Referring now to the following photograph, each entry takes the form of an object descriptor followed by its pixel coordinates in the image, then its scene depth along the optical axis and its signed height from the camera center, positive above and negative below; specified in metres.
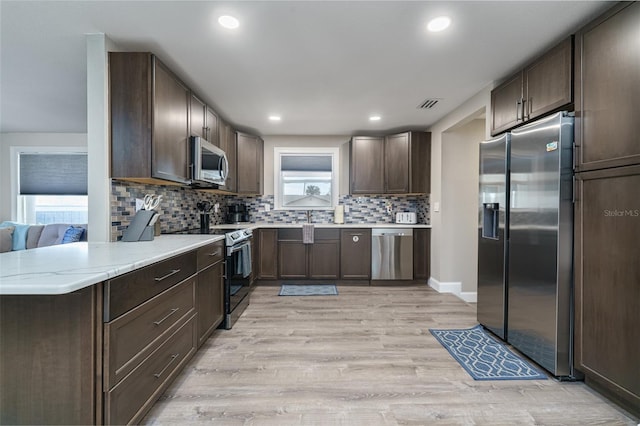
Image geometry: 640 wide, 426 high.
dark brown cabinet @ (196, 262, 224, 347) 2.20 -0.73
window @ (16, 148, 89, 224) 4.86 +0.41
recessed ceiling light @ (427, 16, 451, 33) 1.81 +1.21
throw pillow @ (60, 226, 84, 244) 3.62 -0.31
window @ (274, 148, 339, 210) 4.84 +0.53
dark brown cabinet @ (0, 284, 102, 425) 1.09 -0.56
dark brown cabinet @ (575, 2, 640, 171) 1.53 +0.71
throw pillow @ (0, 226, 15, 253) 3.81 -0.39
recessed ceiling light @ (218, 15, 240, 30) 1.81 +1.21
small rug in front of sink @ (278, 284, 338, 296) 3.87 -1.10
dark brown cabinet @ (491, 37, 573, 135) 1.93 +0.94
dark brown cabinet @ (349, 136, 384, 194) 4.46 +0.74
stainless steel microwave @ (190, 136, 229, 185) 2.68 +0.48
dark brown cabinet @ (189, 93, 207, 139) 2.74 +0.93
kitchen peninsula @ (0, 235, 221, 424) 1.08 -0.51
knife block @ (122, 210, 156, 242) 2.10 -0.13
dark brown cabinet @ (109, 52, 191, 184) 2.05 +0.69
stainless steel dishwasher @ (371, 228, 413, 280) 4.25 -0.57
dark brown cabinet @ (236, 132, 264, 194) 4.26 +0.74
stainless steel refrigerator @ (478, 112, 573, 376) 1.88 -0.22
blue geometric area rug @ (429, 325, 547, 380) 1.96 -1.09
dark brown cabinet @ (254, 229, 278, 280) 4.25 -0.63
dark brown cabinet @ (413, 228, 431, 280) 4.28 -0.61
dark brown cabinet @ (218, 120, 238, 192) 3.67 +0.84
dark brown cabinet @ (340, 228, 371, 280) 4.29 -0.64
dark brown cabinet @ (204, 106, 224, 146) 3.11 +0.95
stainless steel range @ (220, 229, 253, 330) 2.72 -0.63
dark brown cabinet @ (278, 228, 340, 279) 4.30 -0.66
